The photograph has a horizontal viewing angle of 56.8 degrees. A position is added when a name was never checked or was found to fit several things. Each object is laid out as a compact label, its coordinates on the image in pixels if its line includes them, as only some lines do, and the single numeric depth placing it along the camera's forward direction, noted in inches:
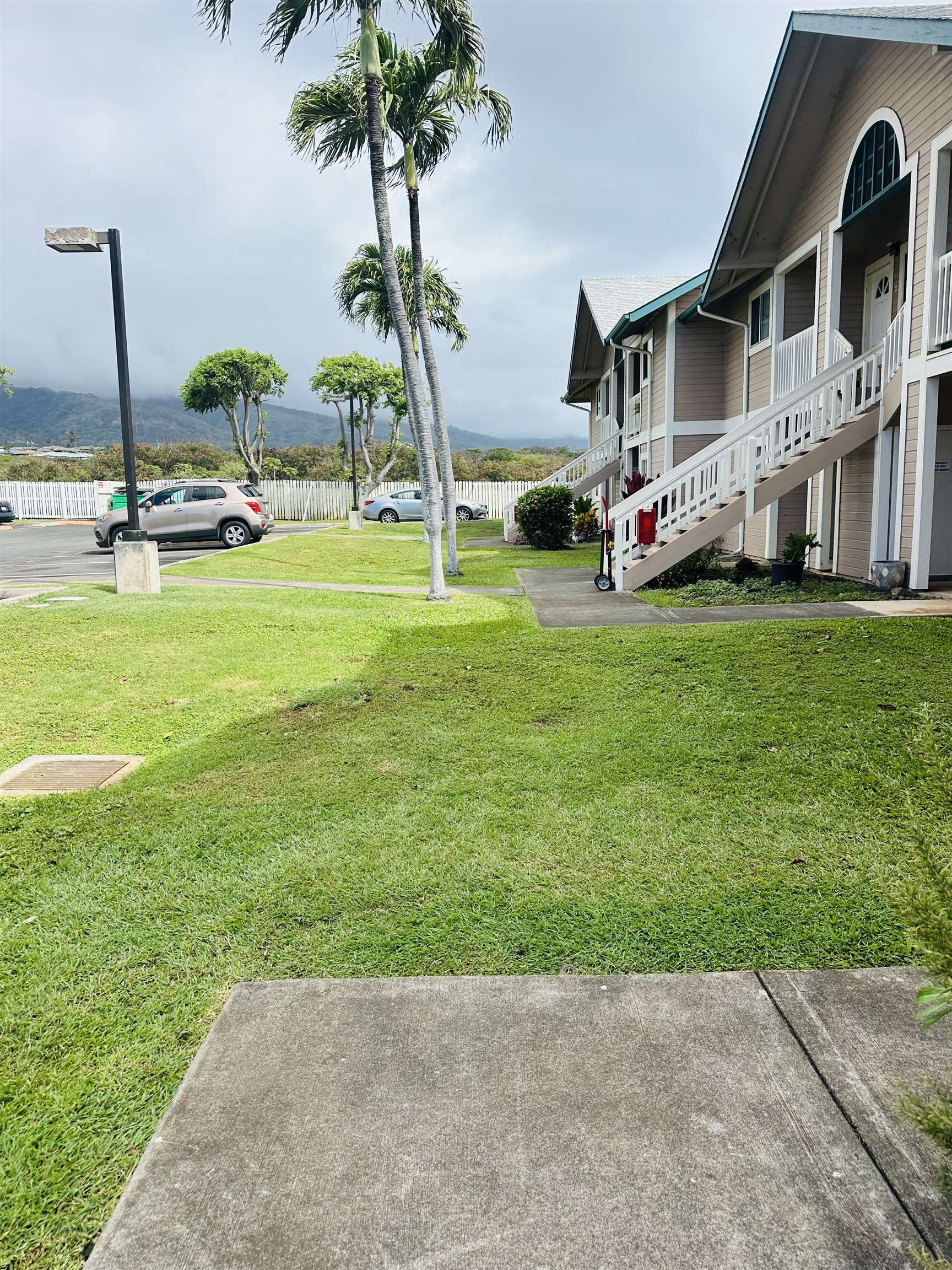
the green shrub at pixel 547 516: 868.0
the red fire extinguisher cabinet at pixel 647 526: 483.2
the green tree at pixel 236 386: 2153.1
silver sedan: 1595.7
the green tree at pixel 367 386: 2172.7
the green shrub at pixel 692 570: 506.9
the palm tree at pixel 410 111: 593.0
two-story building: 392.8
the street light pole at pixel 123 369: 469.1
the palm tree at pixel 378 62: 472.7
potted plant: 458.6
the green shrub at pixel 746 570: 514.0
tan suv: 907.4
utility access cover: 197.2
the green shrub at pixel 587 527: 970.1
